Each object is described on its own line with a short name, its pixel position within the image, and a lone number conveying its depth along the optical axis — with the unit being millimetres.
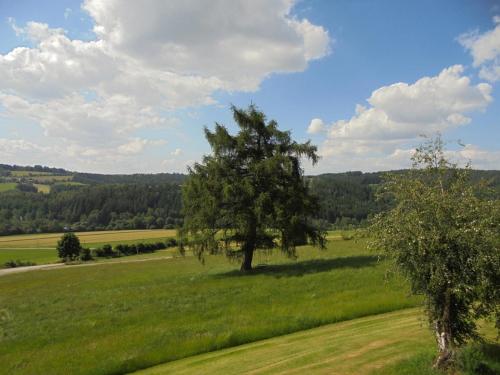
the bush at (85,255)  87938
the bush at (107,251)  93688
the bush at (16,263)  85625
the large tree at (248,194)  30578
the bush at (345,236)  64944
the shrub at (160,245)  103919
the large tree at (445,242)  10250
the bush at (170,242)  105538
